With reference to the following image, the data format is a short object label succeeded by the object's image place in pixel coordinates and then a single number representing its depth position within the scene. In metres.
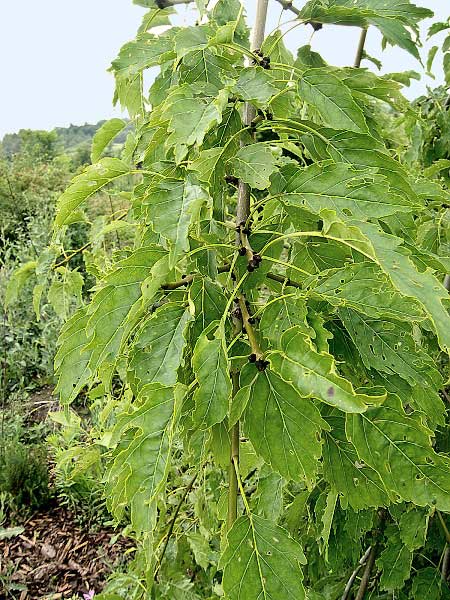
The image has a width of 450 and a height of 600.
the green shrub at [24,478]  3.10
